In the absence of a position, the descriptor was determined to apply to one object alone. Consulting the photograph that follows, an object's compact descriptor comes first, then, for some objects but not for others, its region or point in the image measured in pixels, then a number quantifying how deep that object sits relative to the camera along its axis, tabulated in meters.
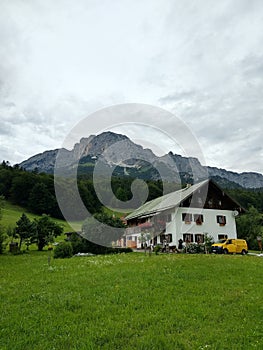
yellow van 31.88
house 40.38
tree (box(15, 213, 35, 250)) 36.66
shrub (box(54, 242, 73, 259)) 26.84
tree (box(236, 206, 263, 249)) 54.34
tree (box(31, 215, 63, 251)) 38.03
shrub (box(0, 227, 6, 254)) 30.89
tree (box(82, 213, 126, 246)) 32.44
